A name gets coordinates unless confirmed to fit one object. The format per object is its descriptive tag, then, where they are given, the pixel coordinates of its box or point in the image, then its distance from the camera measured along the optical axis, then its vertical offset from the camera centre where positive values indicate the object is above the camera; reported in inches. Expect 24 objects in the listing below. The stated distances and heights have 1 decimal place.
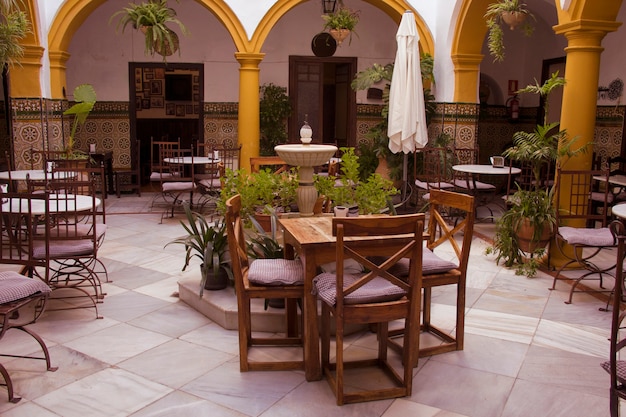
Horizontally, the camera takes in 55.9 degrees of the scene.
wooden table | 128.8 -30.3
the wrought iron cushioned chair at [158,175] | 334.0 -27.1
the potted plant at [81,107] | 331.8 +11.5
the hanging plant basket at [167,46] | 317.7 +44.4
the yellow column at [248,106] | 365.1 +15.0
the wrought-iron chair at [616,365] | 93.5 -37.1
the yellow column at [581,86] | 216.4 +18.3
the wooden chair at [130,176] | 394.3 -34.1
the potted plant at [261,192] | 195.0 -20.7
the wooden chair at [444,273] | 145.8 -34.5
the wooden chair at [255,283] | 134.2 -34.8
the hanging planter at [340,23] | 355.9 +65.2
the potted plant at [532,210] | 219.8 -28.6
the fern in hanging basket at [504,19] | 267.7 +52.6
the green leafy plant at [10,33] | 254.2 +41.2
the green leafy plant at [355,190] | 191.0 -19.3
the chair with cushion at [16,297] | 123.6 -36.9
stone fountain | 178.7 -8.8
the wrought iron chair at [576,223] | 192.1 -32.0
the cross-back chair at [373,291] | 117.6 -33.2
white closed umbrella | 294.5 +18.1
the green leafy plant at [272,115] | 424.8 +10.8
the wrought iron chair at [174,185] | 318.3 -30.3
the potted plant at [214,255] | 177.3 -37.8
